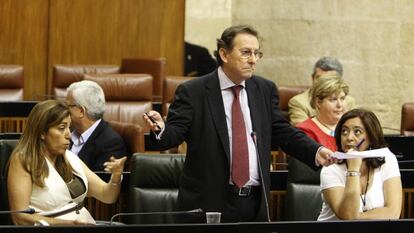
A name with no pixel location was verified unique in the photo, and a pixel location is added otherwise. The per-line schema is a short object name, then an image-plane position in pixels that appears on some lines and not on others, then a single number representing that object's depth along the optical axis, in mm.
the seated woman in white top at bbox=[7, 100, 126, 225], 9651
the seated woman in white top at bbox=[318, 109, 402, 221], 9527
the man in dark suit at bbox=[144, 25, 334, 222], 9760
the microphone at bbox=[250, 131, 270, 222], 9602
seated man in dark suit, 12262
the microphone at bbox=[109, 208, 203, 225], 8240
